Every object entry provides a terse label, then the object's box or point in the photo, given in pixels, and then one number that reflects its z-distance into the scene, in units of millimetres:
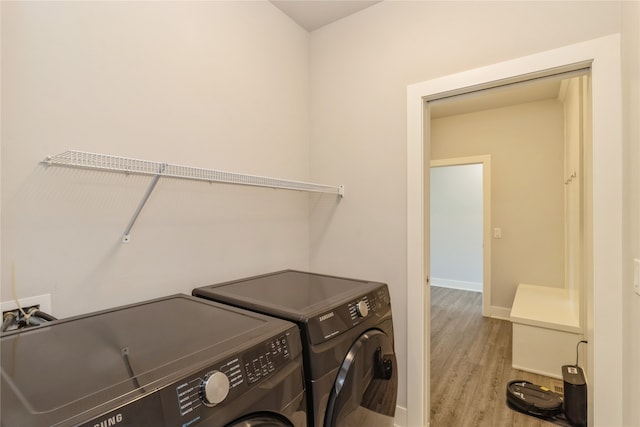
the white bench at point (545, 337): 2533
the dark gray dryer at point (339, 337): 1005
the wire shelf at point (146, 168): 1042
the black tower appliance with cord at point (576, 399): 1919
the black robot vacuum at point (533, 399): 2055
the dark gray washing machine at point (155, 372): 561
